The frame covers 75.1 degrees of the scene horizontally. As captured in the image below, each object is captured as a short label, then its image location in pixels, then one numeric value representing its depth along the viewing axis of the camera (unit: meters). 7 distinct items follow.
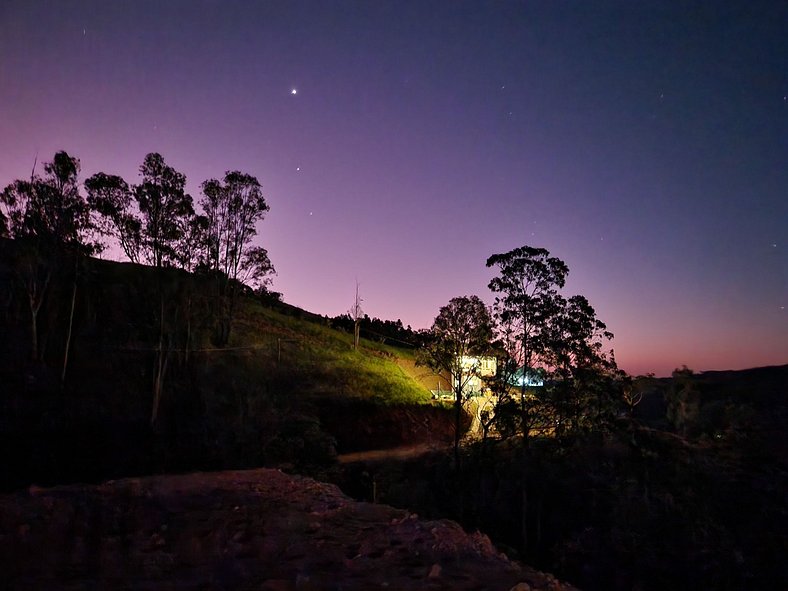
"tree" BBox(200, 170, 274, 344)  29.14
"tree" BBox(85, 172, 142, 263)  24.14
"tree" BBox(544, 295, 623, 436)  18.34
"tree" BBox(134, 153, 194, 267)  24.77
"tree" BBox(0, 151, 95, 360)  23.39
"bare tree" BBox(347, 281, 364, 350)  44.26
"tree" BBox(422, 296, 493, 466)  20.28
